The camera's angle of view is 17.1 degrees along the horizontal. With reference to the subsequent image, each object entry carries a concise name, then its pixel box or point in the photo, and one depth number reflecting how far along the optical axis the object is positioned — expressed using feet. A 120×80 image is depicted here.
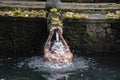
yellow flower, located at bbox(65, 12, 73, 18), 46.06
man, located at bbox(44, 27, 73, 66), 40.63
